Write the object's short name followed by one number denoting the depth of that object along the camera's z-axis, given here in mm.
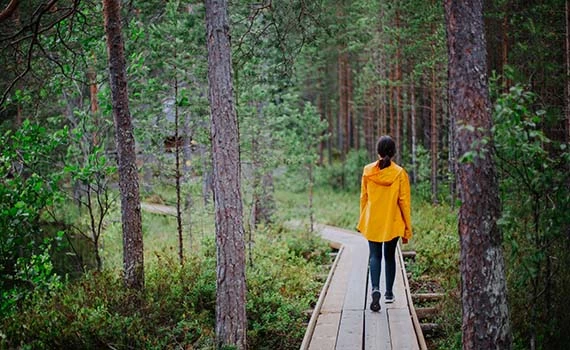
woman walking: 7746
